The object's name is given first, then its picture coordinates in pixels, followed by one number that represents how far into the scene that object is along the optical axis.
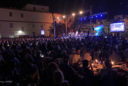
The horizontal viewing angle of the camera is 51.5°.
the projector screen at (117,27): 22.22
